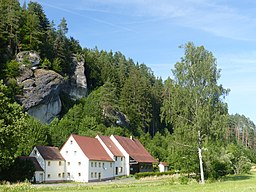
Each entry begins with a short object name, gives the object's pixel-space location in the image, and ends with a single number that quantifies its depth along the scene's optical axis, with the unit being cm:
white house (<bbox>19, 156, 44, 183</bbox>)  5304
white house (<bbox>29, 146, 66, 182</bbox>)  5572
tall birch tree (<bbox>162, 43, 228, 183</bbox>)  4103
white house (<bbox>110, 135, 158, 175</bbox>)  7138
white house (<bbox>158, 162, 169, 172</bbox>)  8014
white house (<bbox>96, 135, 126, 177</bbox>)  6706
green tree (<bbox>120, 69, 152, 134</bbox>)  9981
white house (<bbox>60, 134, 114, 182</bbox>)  5847
